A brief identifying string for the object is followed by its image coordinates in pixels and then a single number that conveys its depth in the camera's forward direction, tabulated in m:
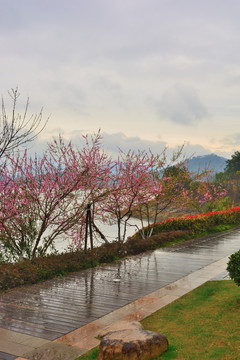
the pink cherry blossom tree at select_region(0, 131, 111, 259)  10.53
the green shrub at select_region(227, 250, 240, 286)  6.50
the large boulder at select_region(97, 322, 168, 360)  4.44
